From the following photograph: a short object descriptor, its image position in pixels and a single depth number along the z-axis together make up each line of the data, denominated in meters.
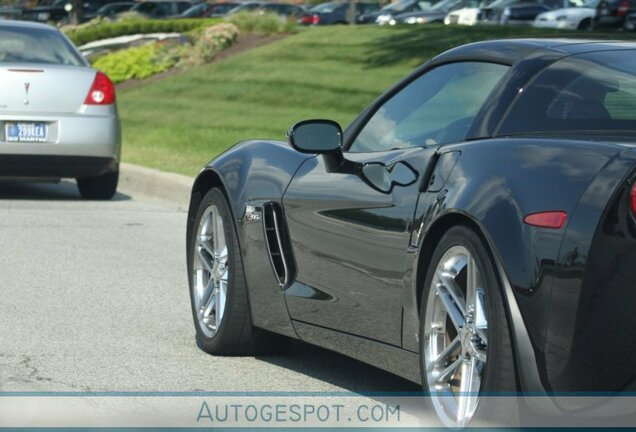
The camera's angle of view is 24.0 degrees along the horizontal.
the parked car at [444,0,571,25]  35.31
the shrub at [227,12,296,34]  33.53
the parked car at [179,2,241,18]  55.19
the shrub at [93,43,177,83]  29.97
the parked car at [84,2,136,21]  57.41
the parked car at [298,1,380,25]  51.06
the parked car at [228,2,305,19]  53.36
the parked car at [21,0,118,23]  56.37
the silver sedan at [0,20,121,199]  13.23
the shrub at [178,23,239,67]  30.53
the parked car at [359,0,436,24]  43.00
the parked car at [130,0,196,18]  55.75
